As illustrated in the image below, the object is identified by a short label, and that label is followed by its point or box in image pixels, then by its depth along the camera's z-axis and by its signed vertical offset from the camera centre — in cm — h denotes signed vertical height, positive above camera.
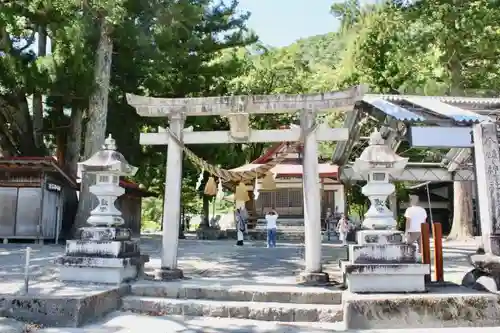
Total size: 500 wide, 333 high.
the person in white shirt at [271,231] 1558 -10
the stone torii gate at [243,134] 775 +176
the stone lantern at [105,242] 721 -26
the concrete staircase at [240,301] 627 -110
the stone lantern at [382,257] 637 -40
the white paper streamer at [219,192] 1228 +102
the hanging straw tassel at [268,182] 1515 +158
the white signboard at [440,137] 775 +168
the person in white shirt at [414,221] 827 +16
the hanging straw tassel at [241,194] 1565 +121
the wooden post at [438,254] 725 -40
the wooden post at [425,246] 720 -27
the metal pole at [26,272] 609 -64
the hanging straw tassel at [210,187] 1421 +132
